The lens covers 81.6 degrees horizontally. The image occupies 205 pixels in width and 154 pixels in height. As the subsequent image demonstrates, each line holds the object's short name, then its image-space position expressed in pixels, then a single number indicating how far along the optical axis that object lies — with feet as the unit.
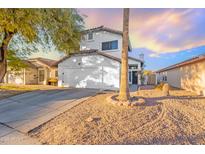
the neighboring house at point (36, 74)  52.34
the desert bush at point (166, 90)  23.70
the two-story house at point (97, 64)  33.59
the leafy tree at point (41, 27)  18.16
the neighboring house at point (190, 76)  26.34
